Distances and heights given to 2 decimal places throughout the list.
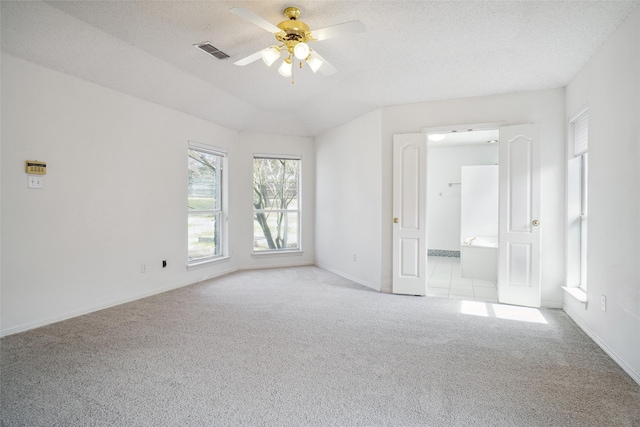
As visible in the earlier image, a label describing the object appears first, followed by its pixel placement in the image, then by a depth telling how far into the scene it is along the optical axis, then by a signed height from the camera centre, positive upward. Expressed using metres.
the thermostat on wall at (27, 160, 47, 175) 3.02 +0.40
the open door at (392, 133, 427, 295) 4.30 -0.01
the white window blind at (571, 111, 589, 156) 3.29 +0.81
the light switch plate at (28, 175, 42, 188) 3.04 +0.27
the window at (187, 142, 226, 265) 5.01 +0.14
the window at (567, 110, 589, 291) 3.51 +0.03
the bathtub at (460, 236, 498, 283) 5.22 -0.72
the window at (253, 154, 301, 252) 6.02 +0.18
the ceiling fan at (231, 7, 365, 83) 2.29 +1.28
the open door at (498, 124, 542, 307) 3.80 -0.03
